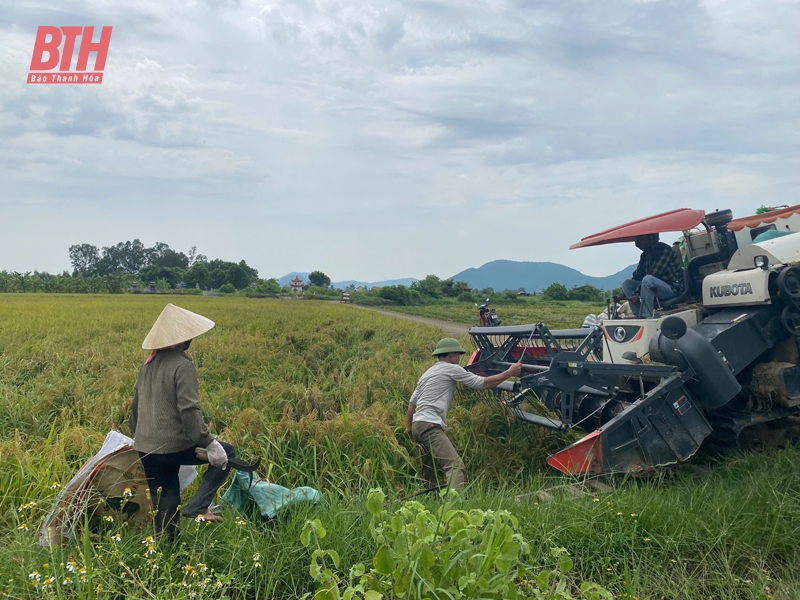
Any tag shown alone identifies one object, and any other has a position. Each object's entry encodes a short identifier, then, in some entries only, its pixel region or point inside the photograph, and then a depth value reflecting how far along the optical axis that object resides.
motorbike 7.41
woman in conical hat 3.72
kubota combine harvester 5.02
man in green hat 5.47
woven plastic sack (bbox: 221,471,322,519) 4.11
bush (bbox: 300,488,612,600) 2.60
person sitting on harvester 6.21
